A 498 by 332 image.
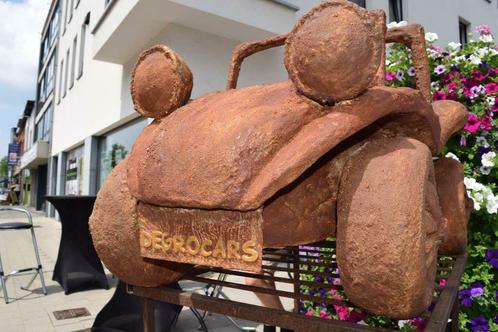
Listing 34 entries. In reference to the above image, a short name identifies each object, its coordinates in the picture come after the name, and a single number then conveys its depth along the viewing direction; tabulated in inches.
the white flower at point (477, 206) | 71.9
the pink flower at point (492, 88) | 82.8
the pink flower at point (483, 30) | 92.1
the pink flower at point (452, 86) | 85.6
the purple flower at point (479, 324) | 74.6
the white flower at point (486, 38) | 89.5
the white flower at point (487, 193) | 73.2
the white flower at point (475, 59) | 85.7
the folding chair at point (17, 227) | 142.5
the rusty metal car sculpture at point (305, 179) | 26.5
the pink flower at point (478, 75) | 84.9
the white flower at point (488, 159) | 77.7
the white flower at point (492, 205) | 71.8
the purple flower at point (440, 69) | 87.9
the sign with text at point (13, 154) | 1310.3
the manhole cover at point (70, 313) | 129.0
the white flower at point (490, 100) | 81.4
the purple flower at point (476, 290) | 74.2
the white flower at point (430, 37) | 93.6
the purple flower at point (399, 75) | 92.0
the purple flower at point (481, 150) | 80.2
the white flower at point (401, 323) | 77.4
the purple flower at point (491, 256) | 75.5
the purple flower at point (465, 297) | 75.2
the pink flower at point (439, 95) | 86.4
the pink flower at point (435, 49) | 91.5
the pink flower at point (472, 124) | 79.4
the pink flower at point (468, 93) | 83.7
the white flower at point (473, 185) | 73.0
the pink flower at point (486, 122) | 80.6
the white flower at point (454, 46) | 89.8
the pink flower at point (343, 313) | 86.8
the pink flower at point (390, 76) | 93.0
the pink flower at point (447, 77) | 87.4
